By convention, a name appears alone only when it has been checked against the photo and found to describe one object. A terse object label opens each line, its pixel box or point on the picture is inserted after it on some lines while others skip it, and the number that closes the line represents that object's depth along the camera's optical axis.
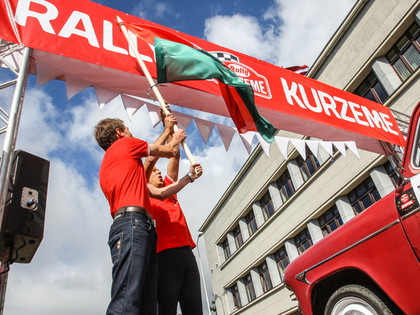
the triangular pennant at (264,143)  4.32
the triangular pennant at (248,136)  4.27
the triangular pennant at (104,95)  3.92
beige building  11.73
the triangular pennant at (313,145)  5.29
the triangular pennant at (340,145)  5.48
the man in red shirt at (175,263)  2.65
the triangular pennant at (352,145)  5.55
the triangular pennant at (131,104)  4.11
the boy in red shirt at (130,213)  2.04
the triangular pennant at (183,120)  4.64
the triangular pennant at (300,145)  5.09
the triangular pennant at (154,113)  4.21
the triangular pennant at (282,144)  4.70
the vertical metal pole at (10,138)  2.60
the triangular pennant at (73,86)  3.70
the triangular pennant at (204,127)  4.79
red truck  2.64
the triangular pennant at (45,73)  3.51
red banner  3.39
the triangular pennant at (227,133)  4.85
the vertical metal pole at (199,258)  22.86
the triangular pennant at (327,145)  5.47
